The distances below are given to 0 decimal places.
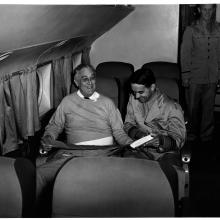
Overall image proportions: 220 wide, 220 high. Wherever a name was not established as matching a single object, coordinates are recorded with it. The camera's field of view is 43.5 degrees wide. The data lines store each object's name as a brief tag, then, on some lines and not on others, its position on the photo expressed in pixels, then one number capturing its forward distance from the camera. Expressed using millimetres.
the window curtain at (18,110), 2530
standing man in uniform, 3452
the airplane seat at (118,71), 3543
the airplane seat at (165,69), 3361
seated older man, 2445
